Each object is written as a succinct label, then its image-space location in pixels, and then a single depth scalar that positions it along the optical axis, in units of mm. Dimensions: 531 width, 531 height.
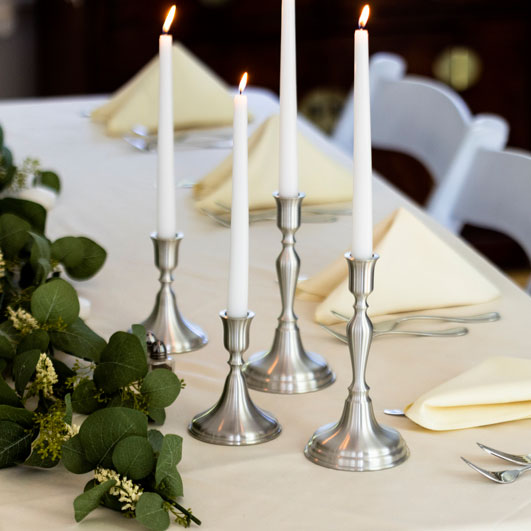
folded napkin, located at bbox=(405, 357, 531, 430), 2455
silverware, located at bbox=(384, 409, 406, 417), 2487
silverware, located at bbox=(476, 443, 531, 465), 2375
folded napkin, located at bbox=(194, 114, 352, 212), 3245
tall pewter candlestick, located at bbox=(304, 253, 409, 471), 2364
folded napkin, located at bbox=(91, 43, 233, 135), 4284
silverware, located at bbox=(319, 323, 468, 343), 2707
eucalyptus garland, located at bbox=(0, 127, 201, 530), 2267
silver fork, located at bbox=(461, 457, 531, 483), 2342
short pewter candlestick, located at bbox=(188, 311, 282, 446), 2414
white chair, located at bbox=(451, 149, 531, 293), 3312
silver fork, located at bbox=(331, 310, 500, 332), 2739
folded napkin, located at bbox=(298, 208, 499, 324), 2768
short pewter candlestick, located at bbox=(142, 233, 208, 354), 2653
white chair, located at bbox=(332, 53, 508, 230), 3582
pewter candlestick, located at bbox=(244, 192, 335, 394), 2552
